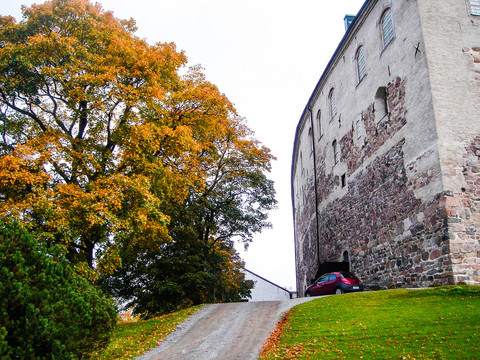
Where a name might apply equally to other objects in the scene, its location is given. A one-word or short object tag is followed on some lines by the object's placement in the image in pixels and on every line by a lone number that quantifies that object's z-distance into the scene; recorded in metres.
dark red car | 17.03
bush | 5.31
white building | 44.16
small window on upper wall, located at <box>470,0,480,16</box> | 15.77
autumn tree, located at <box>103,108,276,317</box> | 19.02
